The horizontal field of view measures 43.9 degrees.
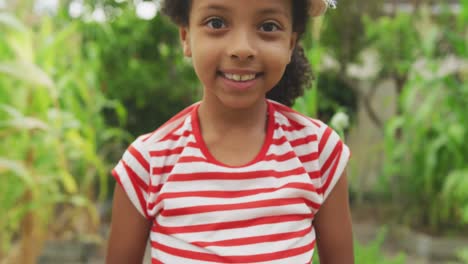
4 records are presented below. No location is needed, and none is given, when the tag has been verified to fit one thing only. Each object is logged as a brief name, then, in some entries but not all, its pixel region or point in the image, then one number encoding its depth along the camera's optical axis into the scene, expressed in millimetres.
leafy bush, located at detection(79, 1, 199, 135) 3879
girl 750
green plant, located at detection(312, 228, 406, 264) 1715
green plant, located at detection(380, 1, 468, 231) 2926
